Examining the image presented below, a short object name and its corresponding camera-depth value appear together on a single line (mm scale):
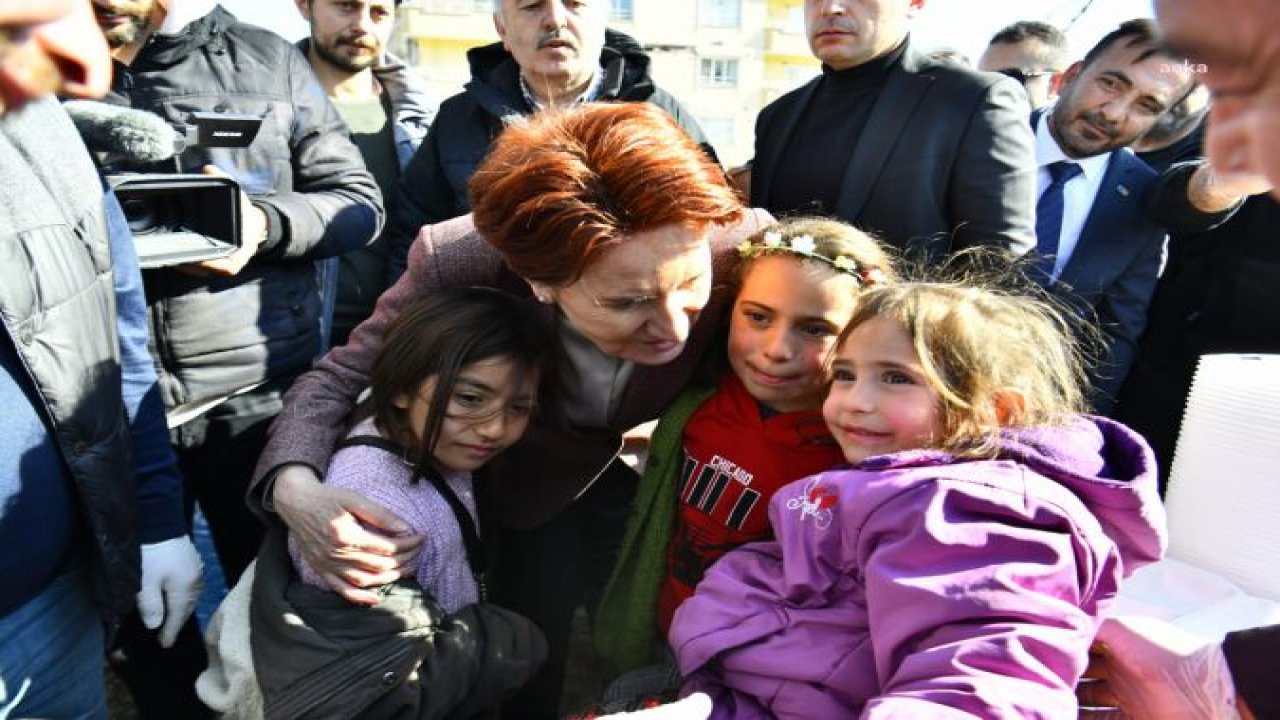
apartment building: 25844
